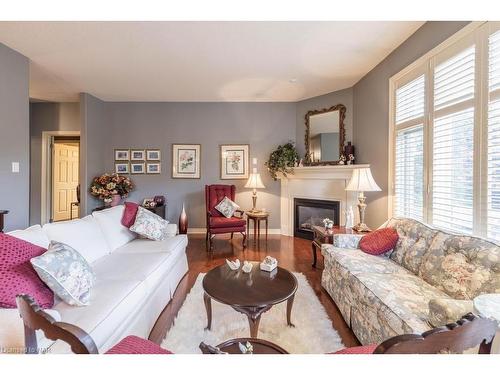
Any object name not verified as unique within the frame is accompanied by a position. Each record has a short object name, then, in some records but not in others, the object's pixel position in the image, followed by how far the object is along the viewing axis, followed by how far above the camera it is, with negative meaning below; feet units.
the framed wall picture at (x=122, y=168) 15.47 +1.13
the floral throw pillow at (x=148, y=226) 8.34 -1.60
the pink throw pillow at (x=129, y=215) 8.46 -1.19
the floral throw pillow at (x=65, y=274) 3.98 -1.70
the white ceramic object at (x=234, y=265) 6.40 -2.34
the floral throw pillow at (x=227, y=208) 13.35 -1.41
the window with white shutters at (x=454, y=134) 5.43 +1.54
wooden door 16.58 +0.42
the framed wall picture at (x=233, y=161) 15.48 +1.65
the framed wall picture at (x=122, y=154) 15.44 +2.10
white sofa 3.98 -2.29
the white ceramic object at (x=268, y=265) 6.32 -2.30
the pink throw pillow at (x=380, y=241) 7.14 -1.85
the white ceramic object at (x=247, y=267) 6.16 -2.31
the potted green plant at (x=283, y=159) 14.39 +1.68
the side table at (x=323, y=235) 8.55 -1.99
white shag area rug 5.12 -3.67
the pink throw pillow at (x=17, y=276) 3.69 -1.60
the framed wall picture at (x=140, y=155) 15.49 +2.04
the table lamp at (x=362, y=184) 8.73 +0.05
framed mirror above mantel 13.17 +3.10
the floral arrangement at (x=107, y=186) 13.76 -0.12
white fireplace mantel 12.53 -0.12
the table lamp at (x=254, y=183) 14.10 +0.11
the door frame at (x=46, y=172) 15.16 +0.81
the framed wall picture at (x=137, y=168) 15.52 +1.14
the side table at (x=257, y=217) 13.23 -1.92
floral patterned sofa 4.06 -2.31
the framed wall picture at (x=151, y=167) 15.55 +1.21
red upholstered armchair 12.32 -1.93
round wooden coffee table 4.73 -2.49
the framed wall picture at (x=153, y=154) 15.52 +2.12
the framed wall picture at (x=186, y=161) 15.48 +1.64
